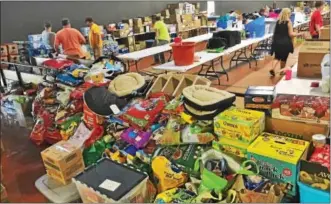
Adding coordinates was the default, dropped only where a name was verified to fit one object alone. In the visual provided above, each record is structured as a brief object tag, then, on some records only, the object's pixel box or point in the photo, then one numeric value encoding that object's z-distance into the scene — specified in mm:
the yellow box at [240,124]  1907
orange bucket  4173
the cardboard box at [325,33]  3866
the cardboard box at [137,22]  9141
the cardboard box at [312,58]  2887
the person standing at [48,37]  6617
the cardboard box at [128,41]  8828
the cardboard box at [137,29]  9172
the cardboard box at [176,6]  9945
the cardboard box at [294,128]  1915
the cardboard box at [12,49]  6705
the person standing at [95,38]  6598
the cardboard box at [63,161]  2600
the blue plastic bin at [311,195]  1536
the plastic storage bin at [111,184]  1913
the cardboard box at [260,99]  2102
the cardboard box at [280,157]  1696
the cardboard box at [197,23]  10547
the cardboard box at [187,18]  10141
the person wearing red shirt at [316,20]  6203
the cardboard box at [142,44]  9153
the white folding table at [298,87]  2486
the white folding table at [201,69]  4301
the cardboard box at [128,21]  8985
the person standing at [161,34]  7250
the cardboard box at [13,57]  6391
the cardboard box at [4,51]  6587
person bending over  5629
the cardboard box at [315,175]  1547
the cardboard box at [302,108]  1896
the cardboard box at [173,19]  9812
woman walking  5250
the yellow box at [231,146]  1937
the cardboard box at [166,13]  10001
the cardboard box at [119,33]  8556
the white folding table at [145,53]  5419
